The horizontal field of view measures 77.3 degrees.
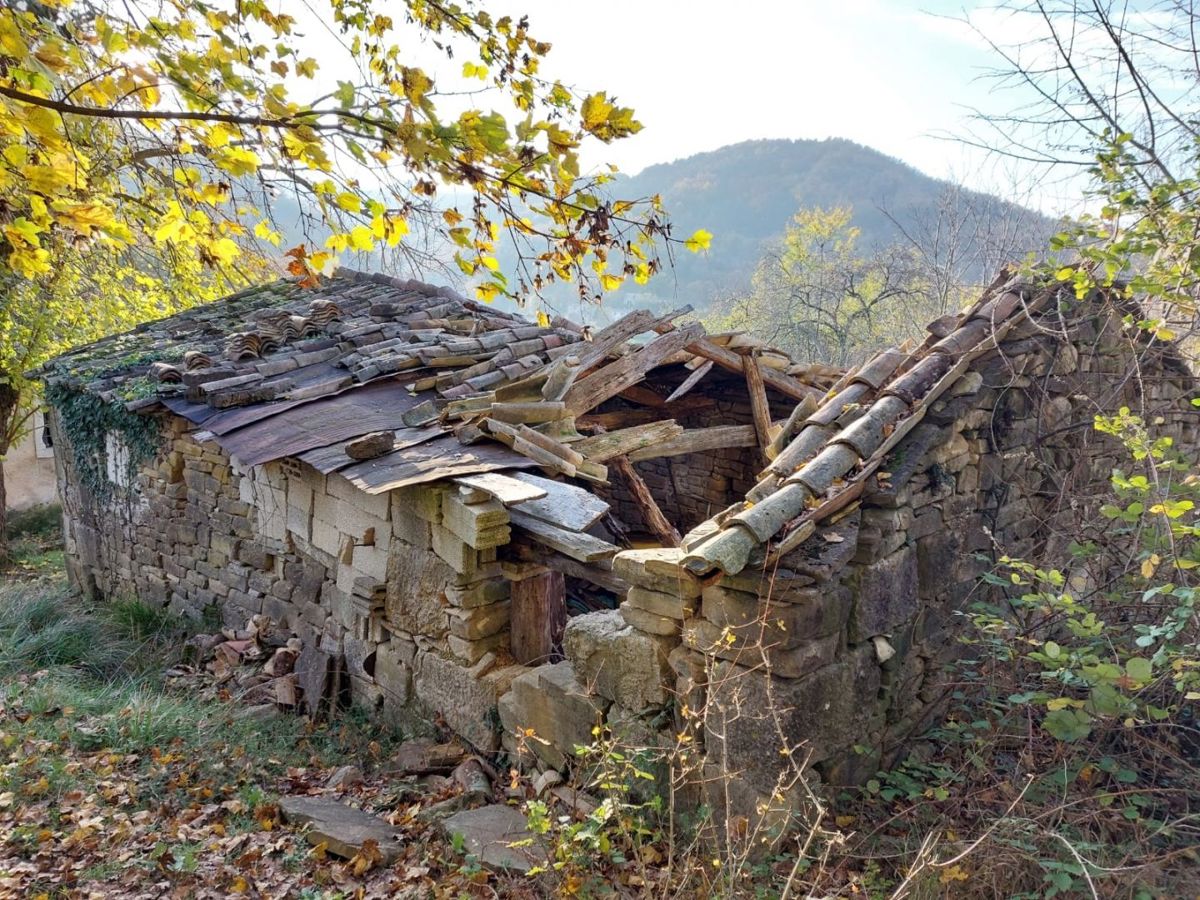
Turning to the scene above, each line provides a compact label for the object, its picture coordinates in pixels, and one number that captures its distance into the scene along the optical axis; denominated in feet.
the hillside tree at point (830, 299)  62.13
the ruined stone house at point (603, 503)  10.52
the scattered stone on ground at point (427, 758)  13.98
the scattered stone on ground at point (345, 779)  13.67
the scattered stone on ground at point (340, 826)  11.03
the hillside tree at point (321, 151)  7.78
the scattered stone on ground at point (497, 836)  10.32
